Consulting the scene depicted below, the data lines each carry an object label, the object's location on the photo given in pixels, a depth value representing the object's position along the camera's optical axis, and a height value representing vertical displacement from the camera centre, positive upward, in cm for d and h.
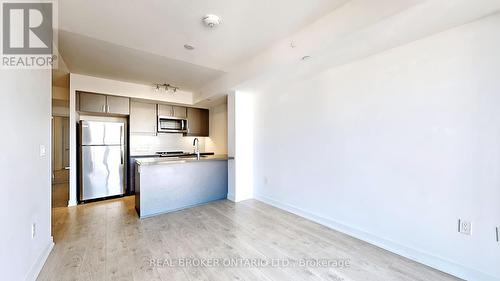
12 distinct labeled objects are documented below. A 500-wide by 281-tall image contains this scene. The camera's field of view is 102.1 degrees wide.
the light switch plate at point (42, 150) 204 -12
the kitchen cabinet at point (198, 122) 554 +48
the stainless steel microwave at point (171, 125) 507 +38
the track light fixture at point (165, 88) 451 +119
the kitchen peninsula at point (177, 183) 326 -79
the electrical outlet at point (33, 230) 178 -81
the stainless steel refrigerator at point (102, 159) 395 -41
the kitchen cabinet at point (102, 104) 396 +74
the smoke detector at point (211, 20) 215 +130
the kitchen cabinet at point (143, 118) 467 +51
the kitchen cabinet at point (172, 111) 509 +74
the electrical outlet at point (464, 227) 179 -79
